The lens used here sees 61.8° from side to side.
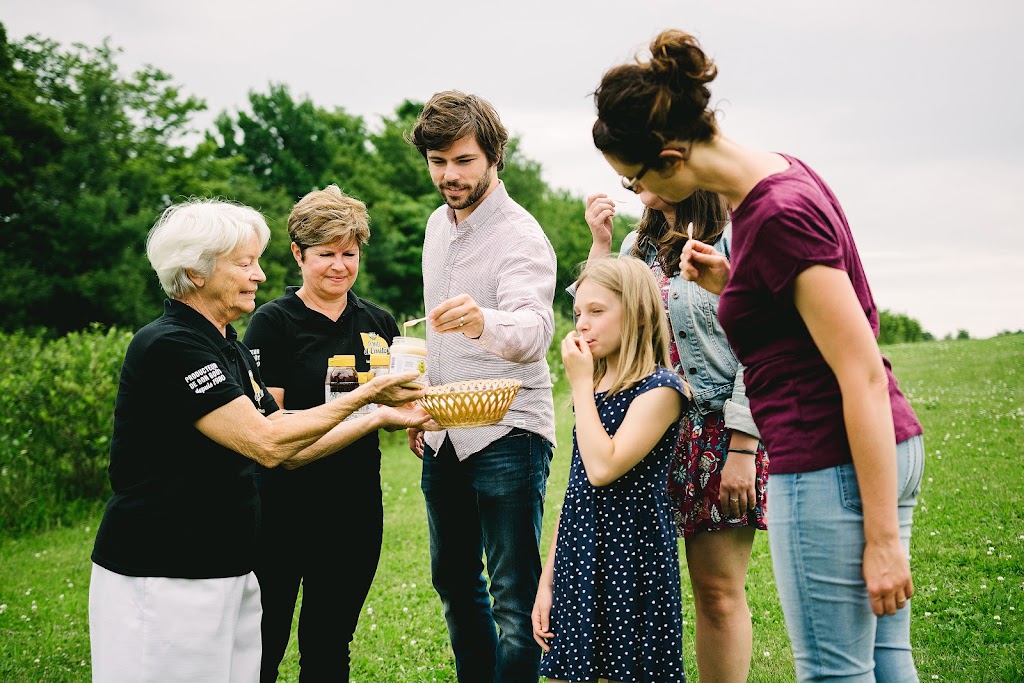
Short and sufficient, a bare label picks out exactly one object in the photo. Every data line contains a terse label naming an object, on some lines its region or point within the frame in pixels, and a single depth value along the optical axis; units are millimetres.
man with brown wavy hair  3418
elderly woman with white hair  2686
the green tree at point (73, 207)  26891
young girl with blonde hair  2803
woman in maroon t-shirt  1937
